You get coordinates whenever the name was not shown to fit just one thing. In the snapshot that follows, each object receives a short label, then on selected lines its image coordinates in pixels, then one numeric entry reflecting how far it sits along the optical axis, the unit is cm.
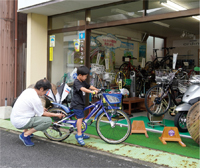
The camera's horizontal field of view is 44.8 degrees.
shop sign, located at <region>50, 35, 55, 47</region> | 842
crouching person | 464
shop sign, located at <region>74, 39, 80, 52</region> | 777
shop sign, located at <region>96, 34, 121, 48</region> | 945
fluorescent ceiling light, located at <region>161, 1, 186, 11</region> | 546
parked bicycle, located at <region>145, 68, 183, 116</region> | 620
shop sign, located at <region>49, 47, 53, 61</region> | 854
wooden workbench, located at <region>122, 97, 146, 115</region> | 794
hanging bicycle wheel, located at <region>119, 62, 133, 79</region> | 1052
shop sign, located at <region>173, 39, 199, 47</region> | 1395
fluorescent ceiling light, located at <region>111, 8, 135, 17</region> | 632
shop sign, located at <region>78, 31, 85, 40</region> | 747
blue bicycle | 491
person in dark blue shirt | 487
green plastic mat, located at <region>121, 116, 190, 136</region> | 621
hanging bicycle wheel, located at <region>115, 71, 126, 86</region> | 938
